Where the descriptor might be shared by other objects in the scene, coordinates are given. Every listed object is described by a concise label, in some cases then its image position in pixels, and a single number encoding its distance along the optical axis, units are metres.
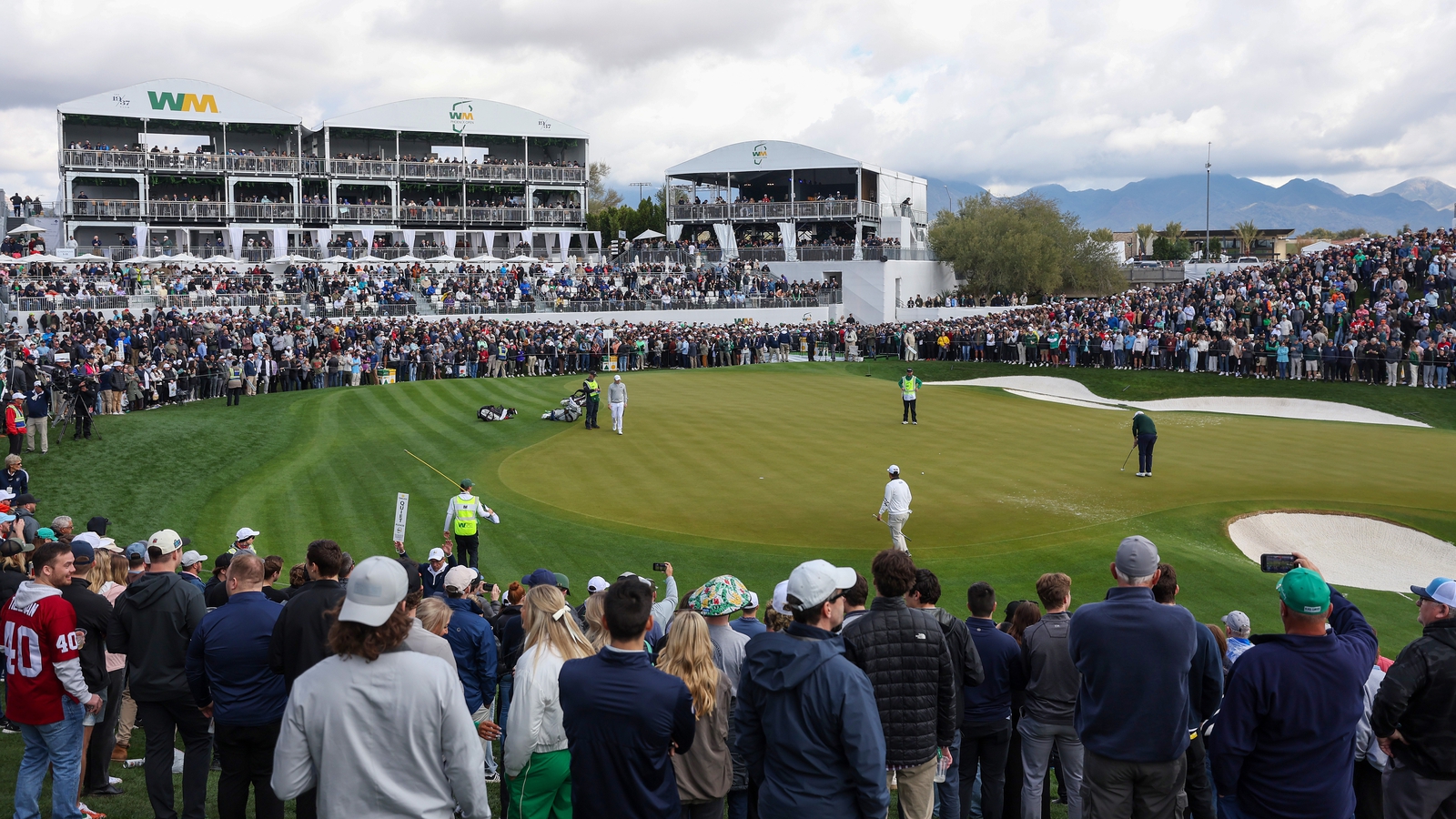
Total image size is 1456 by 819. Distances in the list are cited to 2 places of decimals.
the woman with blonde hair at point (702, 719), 5.68
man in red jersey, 7.38
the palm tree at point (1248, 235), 110.88
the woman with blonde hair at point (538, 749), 5.84
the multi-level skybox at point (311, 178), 65.44
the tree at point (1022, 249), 72.81
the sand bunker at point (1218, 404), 34.69
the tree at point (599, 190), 125.75
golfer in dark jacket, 23.20
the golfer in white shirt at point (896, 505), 17.73
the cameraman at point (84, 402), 25.70
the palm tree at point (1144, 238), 124.16
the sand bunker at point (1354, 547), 18.61
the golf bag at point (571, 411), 31.47
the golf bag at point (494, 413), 31.20
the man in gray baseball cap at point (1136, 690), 6.00
